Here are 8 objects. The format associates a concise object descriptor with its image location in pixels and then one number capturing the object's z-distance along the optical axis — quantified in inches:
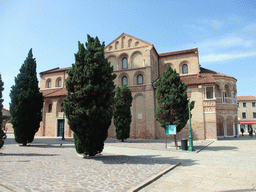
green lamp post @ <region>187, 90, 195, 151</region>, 552.4
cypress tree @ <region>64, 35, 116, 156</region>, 412.2
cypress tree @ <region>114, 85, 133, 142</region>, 888.9
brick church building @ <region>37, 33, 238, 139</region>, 946.1
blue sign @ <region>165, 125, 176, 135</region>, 590.9
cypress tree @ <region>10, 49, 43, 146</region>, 660.1
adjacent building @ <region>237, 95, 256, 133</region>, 1984.5
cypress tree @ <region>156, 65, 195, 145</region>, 618.8
